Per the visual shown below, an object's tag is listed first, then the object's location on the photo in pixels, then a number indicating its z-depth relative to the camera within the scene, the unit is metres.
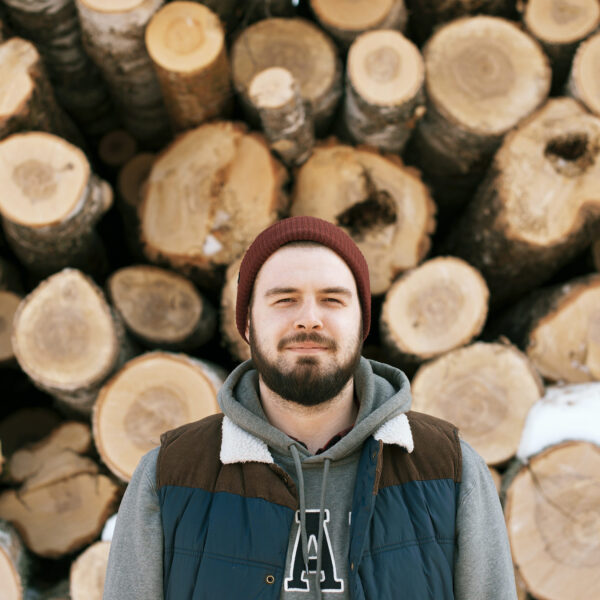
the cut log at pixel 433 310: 2.36
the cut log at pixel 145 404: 2.25
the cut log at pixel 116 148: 3.46
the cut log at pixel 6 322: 2.69
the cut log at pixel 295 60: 2.75
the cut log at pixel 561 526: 2.08
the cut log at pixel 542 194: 2.48
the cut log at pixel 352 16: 2.77
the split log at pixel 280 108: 2.35
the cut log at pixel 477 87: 2.64
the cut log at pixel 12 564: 2.16
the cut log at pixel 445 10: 2.97
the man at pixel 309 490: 1.25
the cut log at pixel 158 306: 2.56
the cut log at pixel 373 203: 2.57
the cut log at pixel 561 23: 2.74
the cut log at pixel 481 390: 2.30
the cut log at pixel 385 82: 2.48
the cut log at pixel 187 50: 2.45
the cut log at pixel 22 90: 2.47
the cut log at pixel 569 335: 2.42
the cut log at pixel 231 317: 2.43
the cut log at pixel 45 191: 2.32
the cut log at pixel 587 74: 2.63
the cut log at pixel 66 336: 2.25
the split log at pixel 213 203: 2.57
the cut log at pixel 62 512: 2.45
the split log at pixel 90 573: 2.20
